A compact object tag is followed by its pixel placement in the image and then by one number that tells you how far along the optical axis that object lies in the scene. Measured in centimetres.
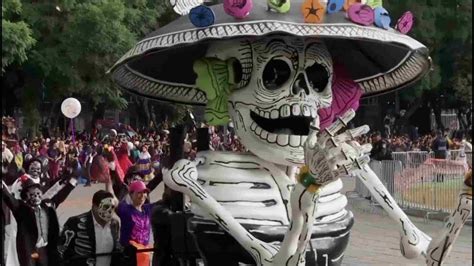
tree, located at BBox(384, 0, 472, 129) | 3014
